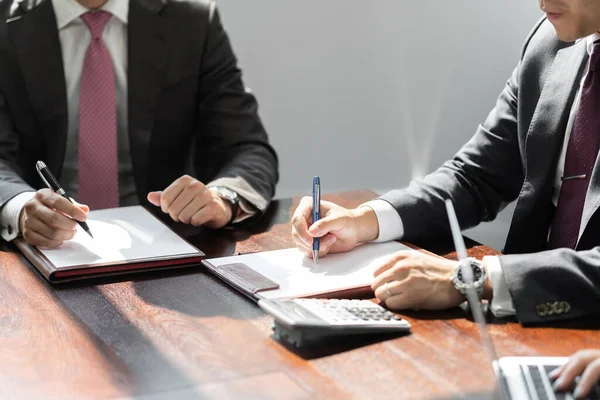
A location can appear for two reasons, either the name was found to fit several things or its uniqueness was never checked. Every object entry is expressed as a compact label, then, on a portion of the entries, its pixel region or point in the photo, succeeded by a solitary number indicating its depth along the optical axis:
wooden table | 1.11
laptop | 1.07
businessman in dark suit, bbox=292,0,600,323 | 1.38
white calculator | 1.22
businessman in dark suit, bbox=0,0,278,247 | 2.30
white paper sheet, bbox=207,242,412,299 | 1.46
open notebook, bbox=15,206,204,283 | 1.57
